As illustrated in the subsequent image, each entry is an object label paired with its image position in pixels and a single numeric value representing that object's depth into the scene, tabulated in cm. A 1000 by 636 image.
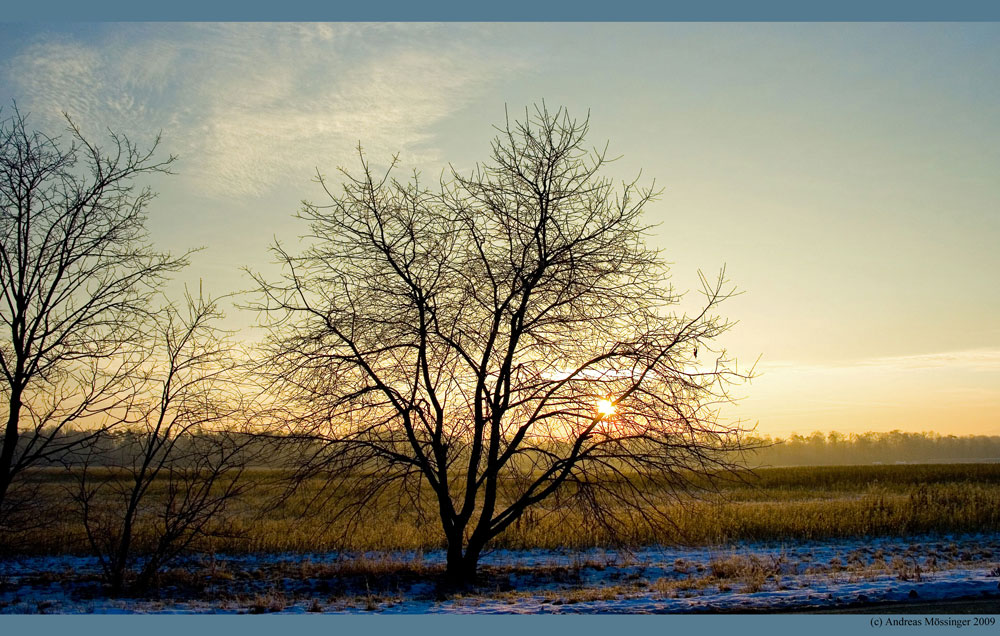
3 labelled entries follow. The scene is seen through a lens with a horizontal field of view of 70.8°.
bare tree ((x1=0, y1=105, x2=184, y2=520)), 1117
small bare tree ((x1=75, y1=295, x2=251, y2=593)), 1209
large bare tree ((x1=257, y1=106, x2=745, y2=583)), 1194
